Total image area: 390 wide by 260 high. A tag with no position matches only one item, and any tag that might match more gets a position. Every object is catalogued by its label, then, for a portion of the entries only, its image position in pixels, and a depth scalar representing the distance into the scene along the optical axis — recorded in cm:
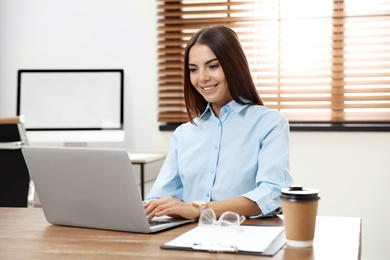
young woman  251
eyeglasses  203
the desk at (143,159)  391
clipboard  186
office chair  330
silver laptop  204
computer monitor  452
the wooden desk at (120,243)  185
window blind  435
